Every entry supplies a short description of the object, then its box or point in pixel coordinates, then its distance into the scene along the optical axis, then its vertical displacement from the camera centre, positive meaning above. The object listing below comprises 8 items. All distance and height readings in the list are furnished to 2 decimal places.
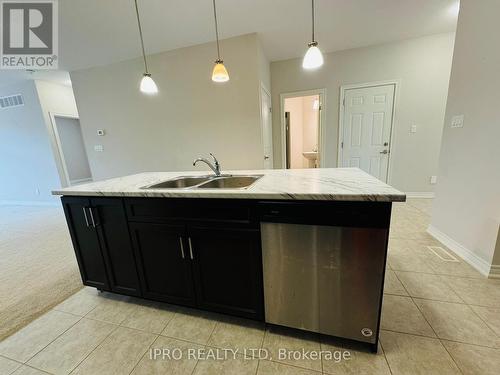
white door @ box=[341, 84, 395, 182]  3.60 +0.23
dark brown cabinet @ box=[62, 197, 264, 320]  1.20 -0.65
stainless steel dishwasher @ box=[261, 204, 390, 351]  0.99 -0.68
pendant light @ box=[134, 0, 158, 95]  1.85 +0.64
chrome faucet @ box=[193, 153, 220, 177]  1.78 -0.18
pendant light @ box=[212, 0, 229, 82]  1.83 +0.70
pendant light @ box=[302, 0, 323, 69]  1.63 +0.70
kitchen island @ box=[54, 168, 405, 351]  1.00 -0.57
